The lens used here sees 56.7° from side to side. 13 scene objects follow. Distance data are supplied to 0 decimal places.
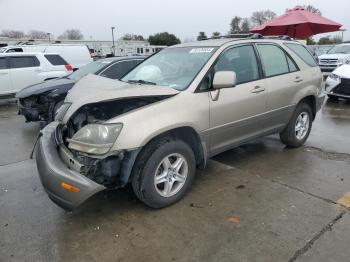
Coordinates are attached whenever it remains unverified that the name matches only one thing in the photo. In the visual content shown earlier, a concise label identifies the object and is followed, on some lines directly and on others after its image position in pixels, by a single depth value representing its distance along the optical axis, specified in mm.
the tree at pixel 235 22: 66312
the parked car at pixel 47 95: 6832
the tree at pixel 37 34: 74125
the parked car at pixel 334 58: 14389
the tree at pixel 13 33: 72488
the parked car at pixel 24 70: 10305
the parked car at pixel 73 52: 14992
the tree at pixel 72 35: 81475
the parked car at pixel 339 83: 8688
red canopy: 9844
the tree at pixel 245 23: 60800
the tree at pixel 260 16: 61719
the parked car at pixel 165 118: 3010
